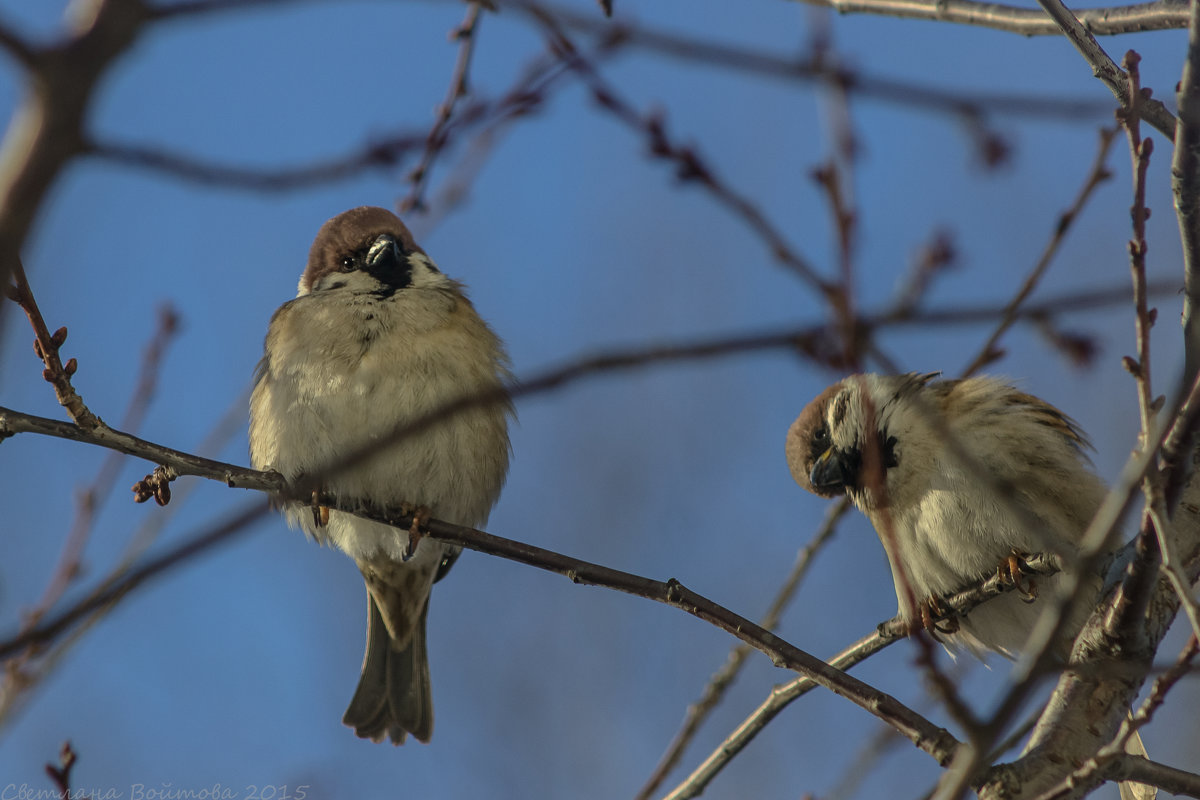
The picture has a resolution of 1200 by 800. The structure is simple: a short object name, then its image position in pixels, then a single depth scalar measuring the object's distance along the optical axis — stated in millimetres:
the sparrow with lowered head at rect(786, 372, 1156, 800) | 7426
